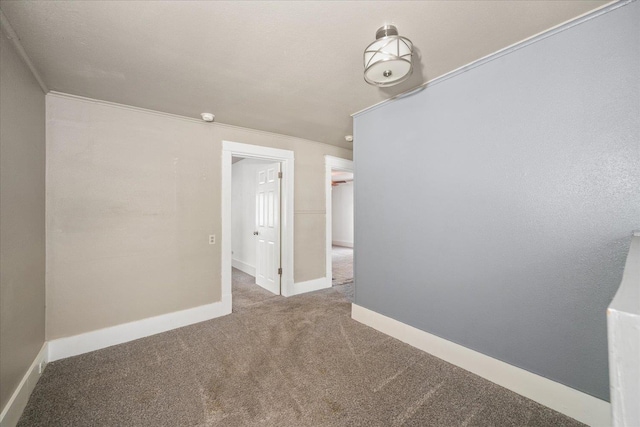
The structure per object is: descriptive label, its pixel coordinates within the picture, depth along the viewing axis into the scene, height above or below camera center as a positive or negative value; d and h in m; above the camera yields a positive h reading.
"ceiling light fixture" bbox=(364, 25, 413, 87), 1.60 +0.97
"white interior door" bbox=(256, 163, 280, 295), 4.00 -0.23
